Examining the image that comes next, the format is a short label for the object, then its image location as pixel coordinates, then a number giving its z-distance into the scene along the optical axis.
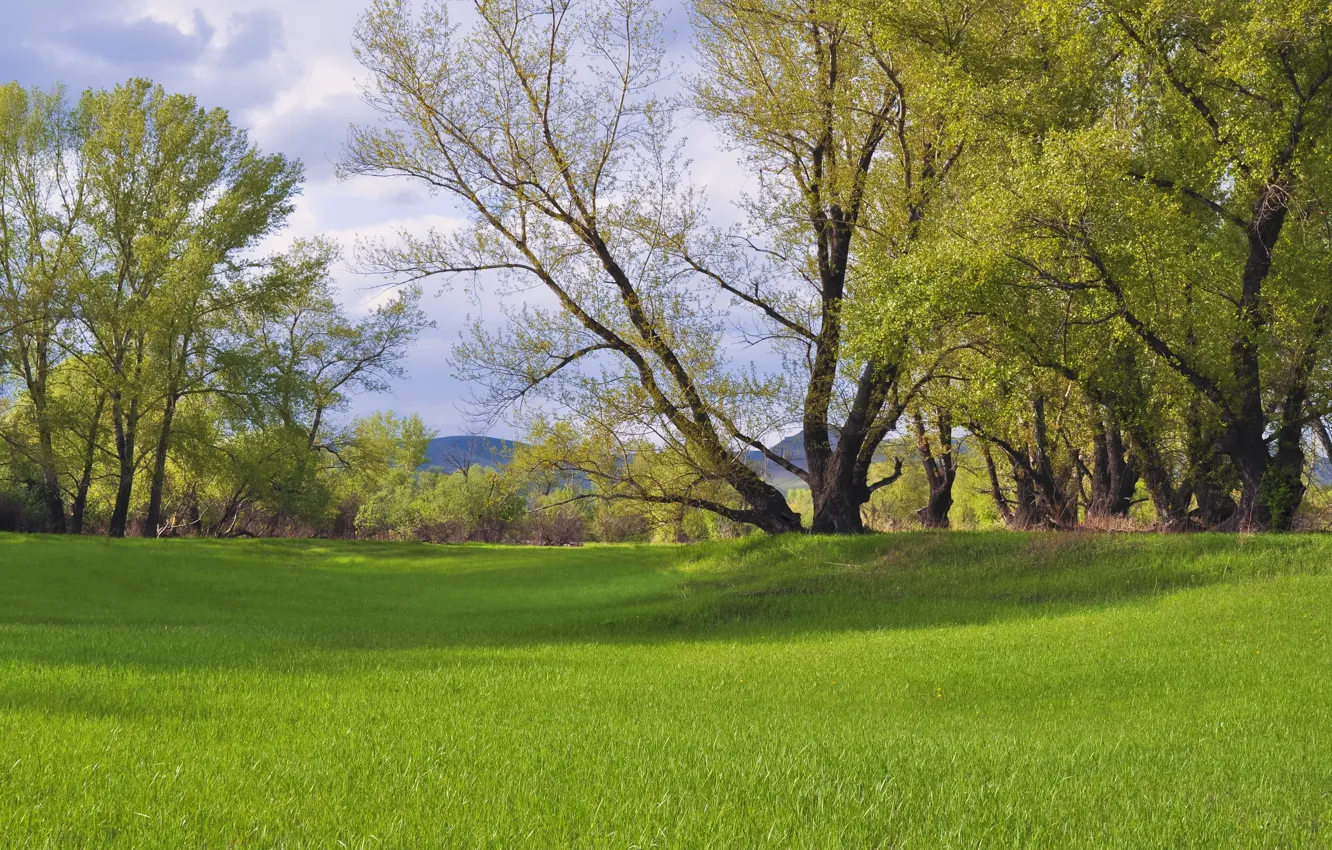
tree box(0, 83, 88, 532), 35.69
